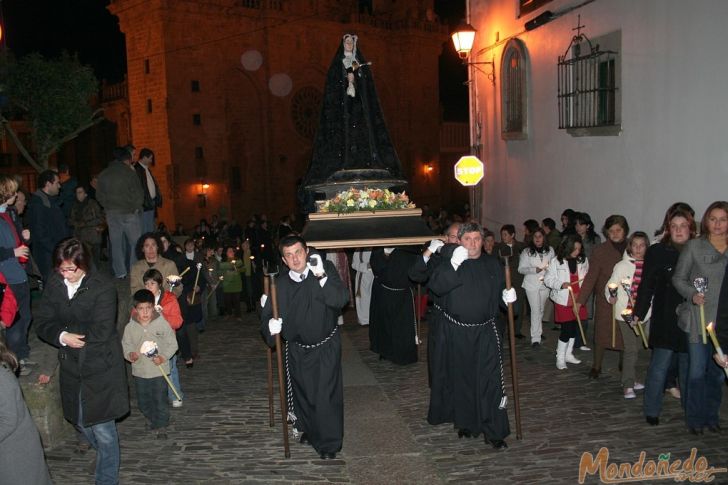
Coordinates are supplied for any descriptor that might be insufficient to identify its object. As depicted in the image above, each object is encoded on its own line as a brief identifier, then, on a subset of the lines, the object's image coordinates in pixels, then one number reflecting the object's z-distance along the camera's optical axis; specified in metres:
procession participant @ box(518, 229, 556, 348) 9.99
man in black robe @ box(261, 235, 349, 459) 6.30
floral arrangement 8.30
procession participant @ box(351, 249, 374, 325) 11.75
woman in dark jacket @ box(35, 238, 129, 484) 5.34
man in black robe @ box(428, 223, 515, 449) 6.46
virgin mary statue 9.04
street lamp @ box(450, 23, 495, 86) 13.82
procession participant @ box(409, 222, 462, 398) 6.82
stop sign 16.22
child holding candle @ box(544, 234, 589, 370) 8.93
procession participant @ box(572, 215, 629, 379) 8.20
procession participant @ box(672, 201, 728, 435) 6.23
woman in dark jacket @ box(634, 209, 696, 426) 6.60
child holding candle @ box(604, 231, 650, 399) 7.71
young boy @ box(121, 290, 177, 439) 7.09
